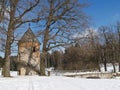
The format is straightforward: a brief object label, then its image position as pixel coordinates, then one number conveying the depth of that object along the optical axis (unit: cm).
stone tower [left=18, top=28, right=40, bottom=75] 1757
